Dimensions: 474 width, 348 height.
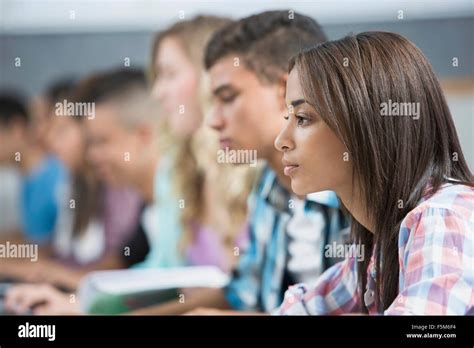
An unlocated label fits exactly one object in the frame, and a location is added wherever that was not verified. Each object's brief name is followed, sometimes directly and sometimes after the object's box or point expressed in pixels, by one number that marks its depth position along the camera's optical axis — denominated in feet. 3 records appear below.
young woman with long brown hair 7.07
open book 9.25
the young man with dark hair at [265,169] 9.07
